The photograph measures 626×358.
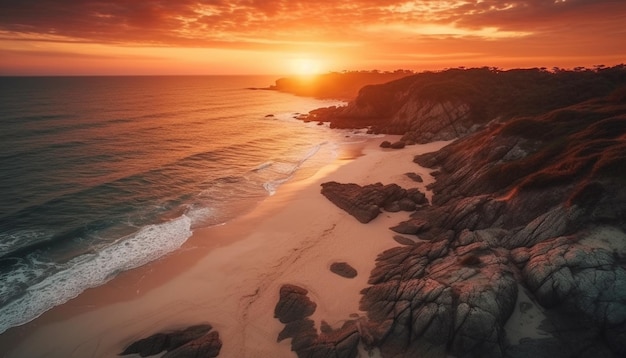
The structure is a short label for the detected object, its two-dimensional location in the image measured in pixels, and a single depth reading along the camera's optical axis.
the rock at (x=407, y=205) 34.84
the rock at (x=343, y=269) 25.01
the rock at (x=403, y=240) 28.53
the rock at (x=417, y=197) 36.03
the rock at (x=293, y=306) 21.19
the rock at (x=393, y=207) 34.91
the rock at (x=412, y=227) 30.12
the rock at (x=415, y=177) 42.62
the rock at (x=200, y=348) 18.25
